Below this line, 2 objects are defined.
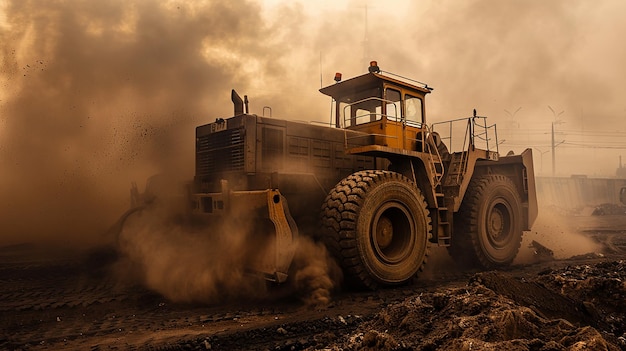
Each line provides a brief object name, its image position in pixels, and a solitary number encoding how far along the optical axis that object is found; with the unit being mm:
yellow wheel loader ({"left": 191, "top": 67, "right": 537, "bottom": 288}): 5555
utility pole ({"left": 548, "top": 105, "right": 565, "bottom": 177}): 52400
